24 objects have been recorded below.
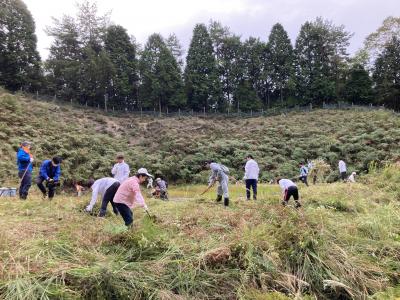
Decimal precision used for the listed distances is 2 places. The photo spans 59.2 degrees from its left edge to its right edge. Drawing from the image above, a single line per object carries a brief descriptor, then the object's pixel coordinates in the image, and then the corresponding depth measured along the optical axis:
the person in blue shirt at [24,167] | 10.12
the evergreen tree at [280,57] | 43.72
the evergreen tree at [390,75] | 40.09
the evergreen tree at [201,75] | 41.94
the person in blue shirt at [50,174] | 9.84
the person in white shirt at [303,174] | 18.31
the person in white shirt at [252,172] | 11.73
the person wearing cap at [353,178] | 17.21
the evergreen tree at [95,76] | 36.69
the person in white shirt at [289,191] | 9.54
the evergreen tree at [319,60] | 41.69
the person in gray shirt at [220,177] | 10.36
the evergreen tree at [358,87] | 40.88
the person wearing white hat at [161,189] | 14.26
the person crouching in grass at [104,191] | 7.72
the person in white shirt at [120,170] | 9.70
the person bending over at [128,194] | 6.76
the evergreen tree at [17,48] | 33.56
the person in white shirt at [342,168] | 19.64
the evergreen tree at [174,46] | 46.05
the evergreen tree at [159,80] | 40.38
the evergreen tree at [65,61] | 37.75
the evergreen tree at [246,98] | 42.53
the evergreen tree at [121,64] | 39.59
